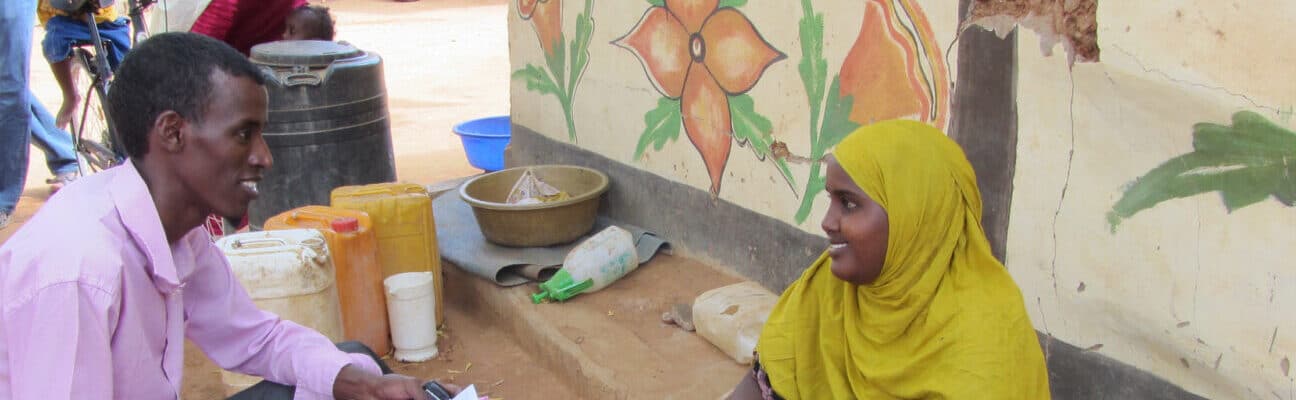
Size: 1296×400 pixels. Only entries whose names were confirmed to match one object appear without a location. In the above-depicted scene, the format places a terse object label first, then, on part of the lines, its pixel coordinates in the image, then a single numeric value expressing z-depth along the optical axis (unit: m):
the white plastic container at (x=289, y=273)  3.34
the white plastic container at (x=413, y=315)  3.69
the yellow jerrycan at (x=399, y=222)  3.86
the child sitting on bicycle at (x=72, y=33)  5.69
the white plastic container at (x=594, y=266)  3.85
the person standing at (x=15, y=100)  5.67
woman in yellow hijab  1.91
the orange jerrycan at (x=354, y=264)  3.62
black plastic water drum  4.49
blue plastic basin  6.01
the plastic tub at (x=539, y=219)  4.09
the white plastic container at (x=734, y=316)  3.23
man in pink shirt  1.65
